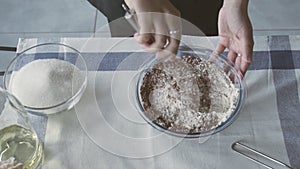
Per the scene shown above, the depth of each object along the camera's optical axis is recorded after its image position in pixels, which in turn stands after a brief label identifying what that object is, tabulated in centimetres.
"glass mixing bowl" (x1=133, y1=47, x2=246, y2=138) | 63
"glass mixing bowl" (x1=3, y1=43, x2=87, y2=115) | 67
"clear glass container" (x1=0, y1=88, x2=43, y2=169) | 62
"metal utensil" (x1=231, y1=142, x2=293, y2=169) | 62
